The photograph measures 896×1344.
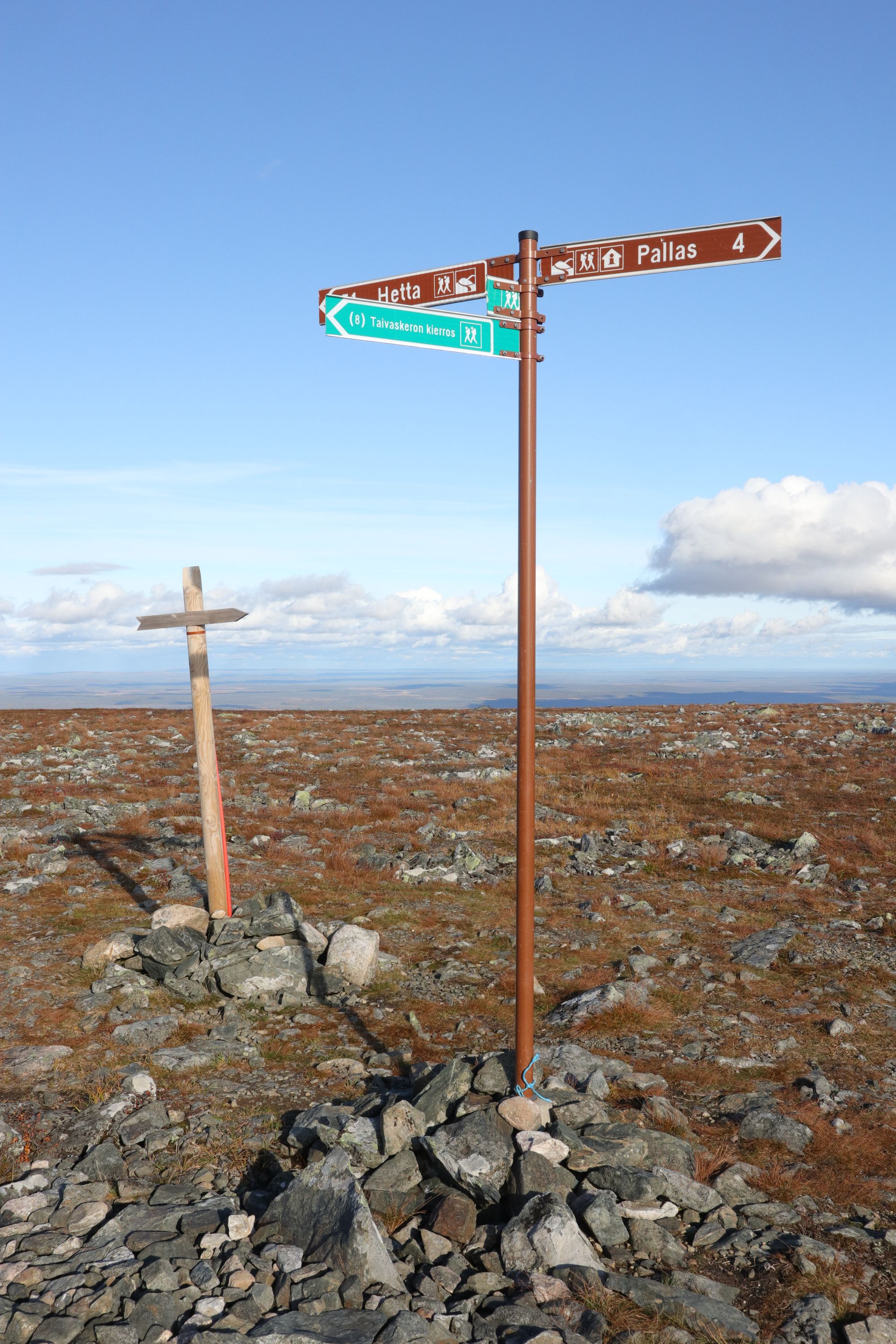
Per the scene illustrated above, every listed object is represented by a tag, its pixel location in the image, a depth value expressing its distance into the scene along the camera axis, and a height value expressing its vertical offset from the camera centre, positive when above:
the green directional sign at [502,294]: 6.26 +2.87
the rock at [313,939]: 10.47 -3.30
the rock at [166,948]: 10.02 -3.26
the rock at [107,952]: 10.52 -3.46
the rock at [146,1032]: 8.59 -3.69
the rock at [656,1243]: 5.35 -3.69
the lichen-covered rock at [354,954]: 10.20 -3.41
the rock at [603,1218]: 5.41 -3.57
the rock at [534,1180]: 5.62 -3.45
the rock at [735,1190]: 6.09 -3.82
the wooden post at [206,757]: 11.02 -1.04
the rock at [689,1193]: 5.85 -3.67
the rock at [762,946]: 11.27 -3.85
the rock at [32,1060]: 7.97 -3.73
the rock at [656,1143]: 6.27 -3.58
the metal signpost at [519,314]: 6.18 +2.73
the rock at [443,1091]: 6.39 -3.24
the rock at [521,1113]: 6.22 -3.28
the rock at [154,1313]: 4.54 -3.50
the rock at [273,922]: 10.60 -3.11
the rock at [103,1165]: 6.12 -3.59
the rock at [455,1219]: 5.41 -3.56
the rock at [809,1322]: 4.74 -3.77
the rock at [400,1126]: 6.07 -3.31
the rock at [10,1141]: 6.47 -3.64
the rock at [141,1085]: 7.42 -3.66
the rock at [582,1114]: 6.55 -3.47
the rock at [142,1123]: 6.64 -3.62
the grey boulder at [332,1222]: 4.95 -3.39
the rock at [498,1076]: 6.67 -3.24
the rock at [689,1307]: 4.75 -3.68
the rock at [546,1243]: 5.11 -3.53
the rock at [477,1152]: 5.70 -3.36
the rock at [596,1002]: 9.41 -3.80
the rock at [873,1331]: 4.72 -3.77
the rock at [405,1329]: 4.43 -3.51
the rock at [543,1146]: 5.96 -3.38
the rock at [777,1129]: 6.91 -3.85
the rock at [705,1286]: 5.05 -3.74
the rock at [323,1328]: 4.39 -3.51
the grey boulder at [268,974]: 9.77 -3.51
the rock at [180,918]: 10.97 -3.17
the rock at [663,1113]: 7.05 -3.74
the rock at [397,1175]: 5.78 -3.48
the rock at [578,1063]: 7.86 -3.72
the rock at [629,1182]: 5.74 -3.54
